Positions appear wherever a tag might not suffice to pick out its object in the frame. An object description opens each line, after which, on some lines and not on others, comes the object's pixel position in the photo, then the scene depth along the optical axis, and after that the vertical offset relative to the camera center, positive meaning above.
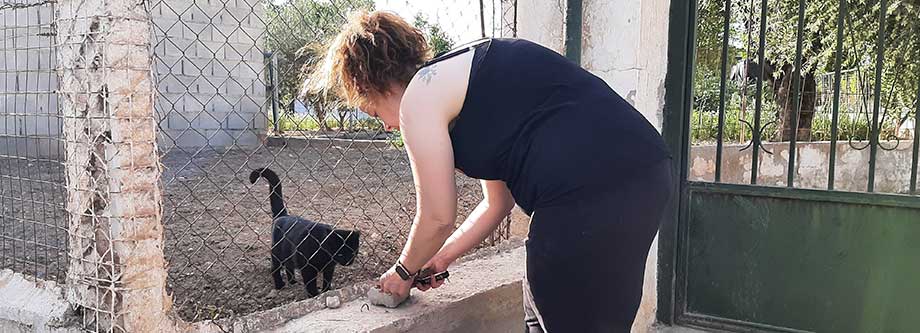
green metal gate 2.55 -0.34
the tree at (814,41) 4.08 +0.92
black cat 3.22 -0.52
